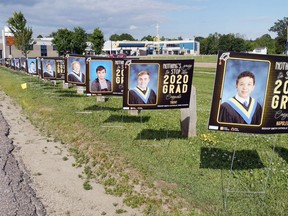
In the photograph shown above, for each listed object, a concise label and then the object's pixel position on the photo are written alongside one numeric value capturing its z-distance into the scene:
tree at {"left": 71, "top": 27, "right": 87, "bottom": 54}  57.47
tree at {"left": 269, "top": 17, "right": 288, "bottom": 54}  77.93
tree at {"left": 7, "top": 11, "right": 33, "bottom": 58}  38.27
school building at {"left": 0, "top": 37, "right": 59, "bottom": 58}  68.66
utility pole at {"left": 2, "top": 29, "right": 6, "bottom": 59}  66.18
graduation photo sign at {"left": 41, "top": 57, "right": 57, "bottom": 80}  12.97
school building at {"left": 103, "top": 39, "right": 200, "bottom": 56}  92.38
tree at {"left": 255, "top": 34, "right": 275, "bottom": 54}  74.94
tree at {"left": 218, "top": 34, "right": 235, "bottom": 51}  82.23
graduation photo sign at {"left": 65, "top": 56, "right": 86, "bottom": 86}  9.75
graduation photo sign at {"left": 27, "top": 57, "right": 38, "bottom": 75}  16.75
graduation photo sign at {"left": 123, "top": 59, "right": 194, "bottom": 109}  5.59
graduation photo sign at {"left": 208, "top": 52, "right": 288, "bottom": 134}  3.66
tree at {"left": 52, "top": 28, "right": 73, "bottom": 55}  57.47
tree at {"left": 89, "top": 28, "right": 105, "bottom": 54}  53.00
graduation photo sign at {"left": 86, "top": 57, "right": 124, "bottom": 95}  7.76
